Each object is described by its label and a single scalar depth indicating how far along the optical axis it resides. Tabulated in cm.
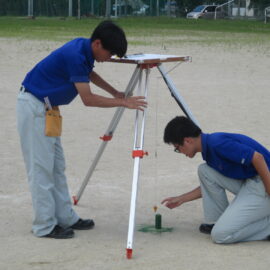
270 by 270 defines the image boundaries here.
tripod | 876
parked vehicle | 9061
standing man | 880
